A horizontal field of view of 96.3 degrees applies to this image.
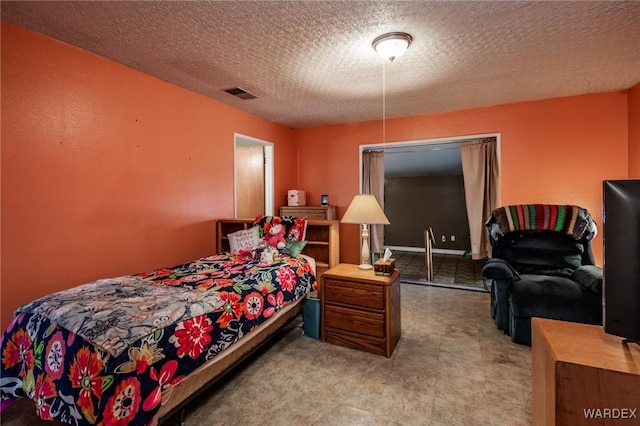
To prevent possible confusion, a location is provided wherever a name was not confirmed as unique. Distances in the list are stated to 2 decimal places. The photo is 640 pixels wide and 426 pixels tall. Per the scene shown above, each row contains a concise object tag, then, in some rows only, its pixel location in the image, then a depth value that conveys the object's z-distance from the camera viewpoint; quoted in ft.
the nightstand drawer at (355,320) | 7.50
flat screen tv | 2.80
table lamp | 7.97
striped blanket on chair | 8.98
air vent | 10.37
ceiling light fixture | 6.91
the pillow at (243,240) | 9.97
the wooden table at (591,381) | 2.53
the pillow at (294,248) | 9.68
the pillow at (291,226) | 10.02
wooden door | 14.74
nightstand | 7.45
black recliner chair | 7.55
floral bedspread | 3.87
